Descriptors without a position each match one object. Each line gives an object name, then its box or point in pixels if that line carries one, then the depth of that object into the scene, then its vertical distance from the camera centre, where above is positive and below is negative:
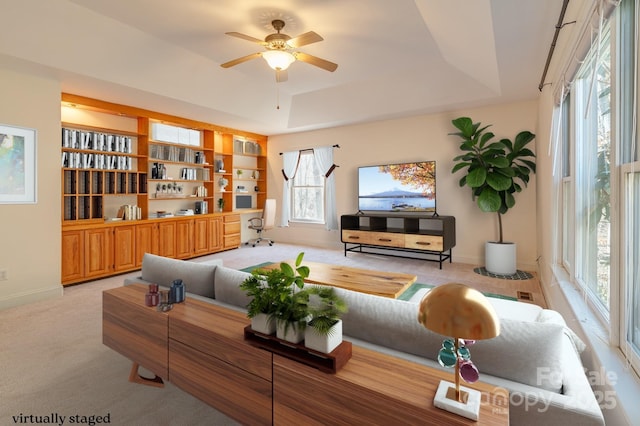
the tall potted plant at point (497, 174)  4.40 +0.52
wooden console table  0.90 -0.60
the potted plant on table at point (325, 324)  1.06 -0.40
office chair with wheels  6.75 -0.24
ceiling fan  2.90 +1.59
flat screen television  5.37 +0.42
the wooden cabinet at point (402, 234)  4.88 -0.41
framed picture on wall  3.32 +0.50
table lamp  0.73 -0.28
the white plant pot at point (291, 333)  1.15 -0.47
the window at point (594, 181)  1.70 +0.19
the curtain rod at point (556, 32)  2.17 +1.44
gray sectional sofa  0.91 -0.52
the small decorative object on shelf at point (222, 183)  6.55 +0.57
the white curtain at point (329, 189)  6.58 +0.45
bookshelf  4.25 +0.38
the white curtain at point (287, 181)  7.20 +0.69
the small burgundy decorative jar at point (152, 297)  1.72 -0.50
